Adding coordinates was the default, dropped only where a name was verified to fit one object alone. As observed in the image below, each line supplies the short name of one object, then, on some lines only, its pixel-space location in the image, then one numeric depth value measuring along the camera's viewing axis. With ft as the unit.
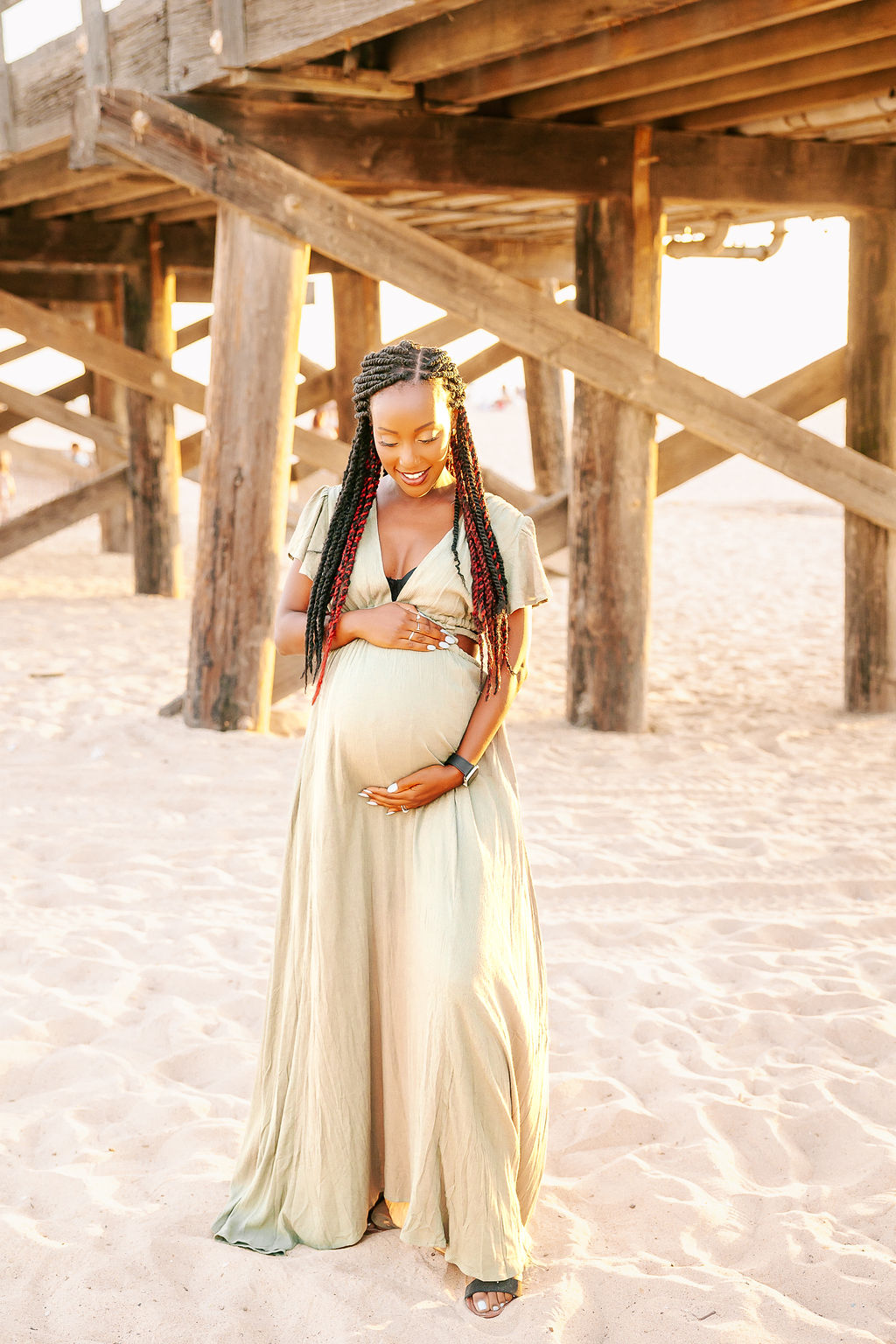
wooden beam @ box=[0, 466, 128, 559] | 37.83
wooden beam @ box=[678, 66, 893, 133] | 19.56
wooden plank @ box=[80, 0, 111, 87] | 20.88
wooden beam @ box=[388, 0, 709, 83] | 15.38
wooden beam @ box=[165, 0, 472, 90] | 16.01
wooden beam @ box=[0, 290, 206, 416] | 31.32
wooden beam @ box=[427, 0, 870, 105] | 15.93
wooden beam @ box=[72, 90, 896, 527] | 18.98
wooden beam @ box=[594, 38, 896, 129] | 18.30
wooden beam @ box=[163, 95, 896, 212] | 19.66
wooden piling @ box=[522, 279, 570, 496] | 40.09
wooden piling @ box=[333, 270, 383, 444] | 32.89
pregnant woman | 7.86
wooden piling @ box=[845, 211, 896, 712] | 24.94
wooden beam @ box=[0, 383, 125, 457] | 42.11
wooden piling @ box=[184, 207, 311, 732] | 20.65
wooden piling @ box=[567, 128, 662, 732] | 22.47
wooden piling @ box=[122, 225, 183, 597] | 36.24
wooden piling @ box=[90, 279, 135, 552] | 43.19
